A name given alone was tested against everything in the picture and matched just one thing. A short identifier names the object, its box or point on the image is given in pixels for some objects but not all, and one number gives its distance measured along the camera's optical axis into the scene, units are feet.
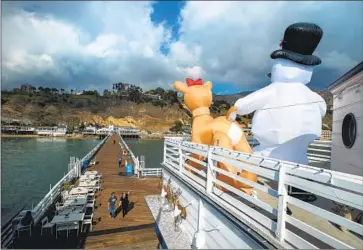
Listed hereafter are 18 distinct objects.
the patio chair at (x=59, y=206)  33.60
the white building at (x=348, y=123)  19.27
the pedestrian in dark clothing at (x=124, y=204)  33.96
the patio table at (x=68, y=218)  28.07
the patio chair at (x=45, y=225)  27.71
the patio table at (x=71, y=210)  31.37
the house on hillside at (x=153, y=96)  538.39
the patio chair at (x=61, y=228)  27.25
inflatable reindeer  18.29
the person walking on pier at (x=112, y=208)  32.79
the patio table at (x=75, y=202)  34.21
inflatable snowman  19.51
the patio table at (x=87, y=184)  42.95
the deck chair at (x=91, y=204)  34.92
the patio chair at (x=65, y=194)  37.74
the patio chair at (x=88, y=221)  29.35
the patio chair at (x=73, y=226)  27.66
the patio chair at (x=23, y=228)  26.65
